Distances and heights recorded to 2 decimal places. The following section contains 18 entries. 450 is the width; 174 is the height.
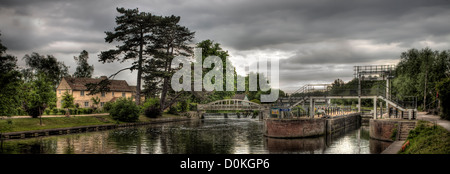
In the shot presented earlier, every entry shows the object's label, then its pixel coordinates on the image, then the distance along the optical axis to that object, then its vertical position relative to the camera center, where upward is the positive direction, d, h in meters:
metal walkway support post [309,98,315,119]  39.98 -1.83
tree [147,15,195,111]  61.50 +8.62
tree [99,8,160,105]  58.91 +9.95
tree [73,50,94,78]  94.88 +7.29
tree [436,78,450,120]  34.44 -0.21
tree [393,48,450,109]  59.31 +3.46
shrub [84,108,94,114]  55.91 -2.79
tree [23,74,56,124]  41.69 -0.32
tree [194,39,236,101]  75.44 +8.39
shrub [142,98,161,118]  63.34 -3.02
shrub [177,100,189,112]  77.94 -2.83
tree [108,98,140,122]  54.31 -2.63
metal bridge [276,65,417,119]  36.56 -0.13
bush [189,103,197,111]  82.44 -3.22
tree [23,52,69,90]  86.81 +7.11
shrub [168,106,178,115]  74.11 -3.54
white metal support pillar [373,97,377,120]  36.12 -1.86
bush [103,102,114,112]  59.14 -2.15
